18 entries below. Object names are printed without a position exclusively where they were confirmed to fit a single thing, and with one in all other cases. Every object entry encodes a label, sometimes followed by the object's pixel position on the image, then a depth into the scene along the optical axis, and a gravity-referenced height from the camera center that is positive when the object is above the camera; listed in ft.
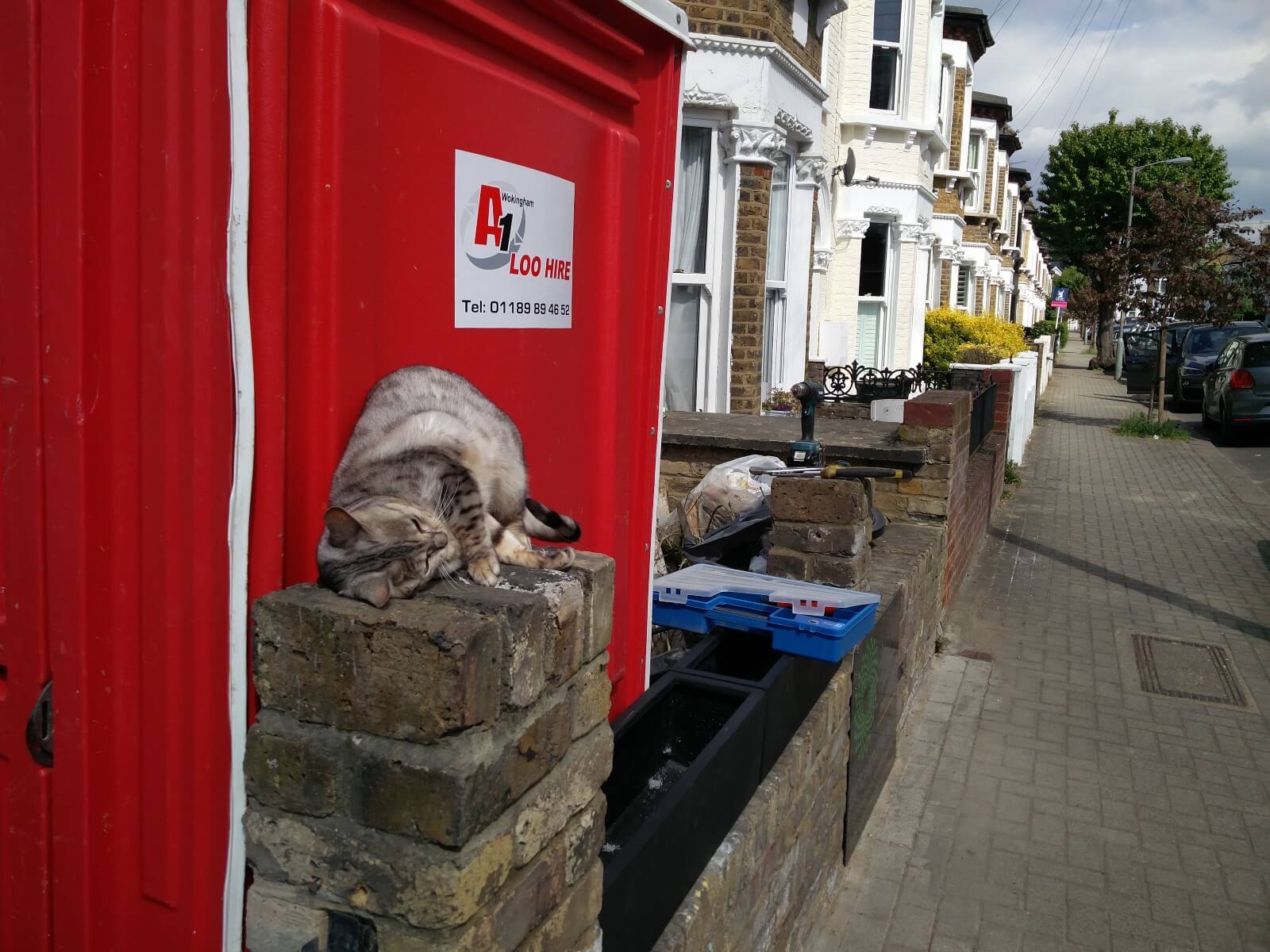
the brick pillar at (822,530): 16.26 -2.63
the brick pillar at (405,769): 5.20 -2.19
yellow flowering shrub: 66.15 +1.94
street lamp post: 106.33 +2.01
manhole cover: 22.26 -6.58
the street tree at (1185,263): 61.62 +6.70
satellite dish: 51.37 +9.17
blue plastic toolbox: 13.21 -3.28
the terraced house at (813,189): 30.12 +6.74
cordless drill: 17.93 -1.22
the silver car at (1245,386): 58.75 -0.57
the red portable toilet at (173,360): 5.58 -0.15
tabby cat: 5.74 -0.96
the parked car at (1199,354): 78.12 +1.63
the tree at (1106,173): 146.82 +28.46
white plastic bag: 19.67 -2.66
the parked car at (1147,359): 84.89 +1.25
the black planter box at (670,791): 8.07 -4.12
